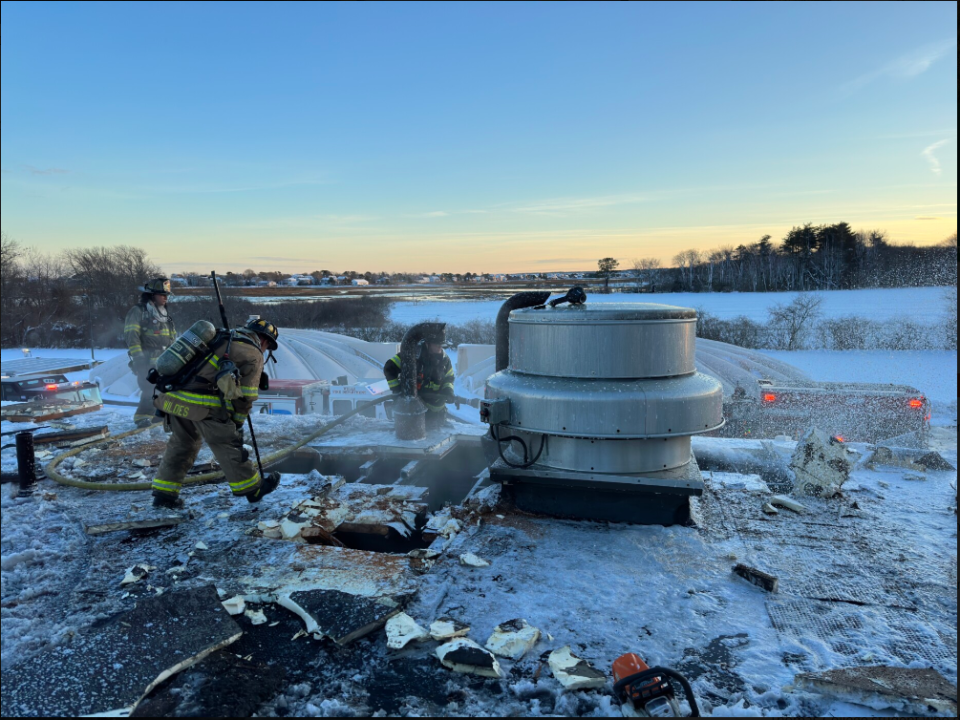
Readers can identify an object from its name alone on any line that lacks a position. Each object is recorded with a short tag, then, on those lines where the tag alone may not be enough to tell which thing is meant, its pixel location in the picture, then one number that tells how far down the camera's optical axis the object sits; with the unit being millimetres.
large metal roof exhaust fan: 3680
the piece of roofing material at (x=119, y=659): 2385
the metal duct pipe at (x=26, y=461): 5195
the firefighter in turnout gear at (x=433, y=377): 7469
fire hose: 5012
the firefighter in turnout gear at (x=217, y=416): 4484
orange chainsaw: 2125
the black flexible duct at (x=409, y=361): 6922
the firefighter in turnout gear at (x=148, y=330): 7613
